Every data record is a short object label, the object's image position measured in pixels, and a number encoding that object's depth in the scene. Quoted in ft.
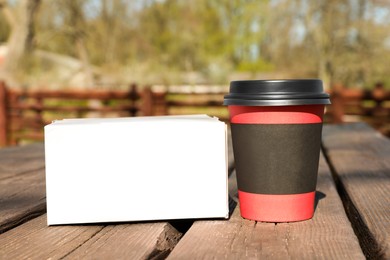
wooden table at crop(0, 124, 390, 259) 1.54
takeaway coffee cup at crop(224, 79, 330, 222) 1.89
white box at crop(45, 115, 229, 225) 1.89
